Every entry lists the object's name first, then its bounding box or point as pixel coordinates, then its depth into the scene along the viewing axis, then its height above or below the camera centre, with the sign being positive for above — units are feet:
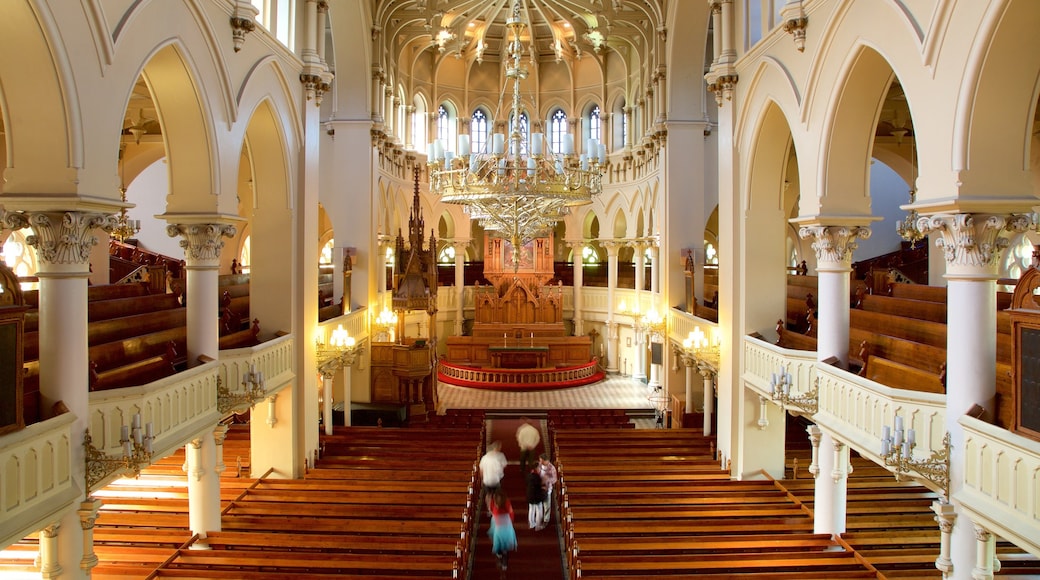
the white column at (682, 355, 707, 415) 62.77 -10.30
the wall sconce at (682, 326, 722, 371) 51.78 -5.07
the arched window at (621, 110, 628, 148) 91.40 +21.32
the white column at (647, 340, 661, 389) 81.71 -11.24
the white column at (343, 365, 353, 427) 63.05 -10.74
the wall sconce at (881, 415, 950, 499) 24.38 -6.50
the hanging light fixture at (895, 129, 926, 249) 49.75 +3.91
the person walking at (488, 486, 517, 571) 35.88 -12.96
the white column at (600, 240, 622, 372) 95.45 -2.07
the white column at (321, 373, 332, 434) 57.67 -10.48
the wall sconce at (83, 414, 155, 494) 24.79 -6.46
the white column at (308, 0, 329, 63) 49.26 +18.68
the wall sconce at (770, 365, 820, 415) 36.22 -6.19
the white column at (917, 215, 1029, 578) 23.84 -1.60
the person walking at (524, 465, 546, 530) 41.81 -13.49
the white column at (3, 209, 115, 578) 23.72 -1.74
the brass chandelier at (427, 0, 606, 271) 42.47 +7.00
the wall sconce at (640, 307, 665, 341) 71.05 -4.27
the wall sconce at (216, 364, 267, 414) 36.94 -6.09
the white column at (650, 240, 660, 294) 79.97 +1.84
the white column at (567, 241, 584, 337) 100.07 +1.61
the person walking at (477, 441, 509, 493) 38.37 -10.48
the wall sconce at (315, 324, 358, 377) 52.80 -5.34
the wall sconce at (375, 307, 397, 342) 72.43 -4.07
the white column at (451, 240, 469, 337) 101.24 +0.49
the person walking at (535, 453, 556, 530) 41.60 -11.65
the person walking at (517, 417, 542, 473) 41.96 -9.43
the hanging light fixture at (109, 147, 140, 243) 51.52 +4.52
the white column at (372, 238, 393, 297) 73.62 +2.03
